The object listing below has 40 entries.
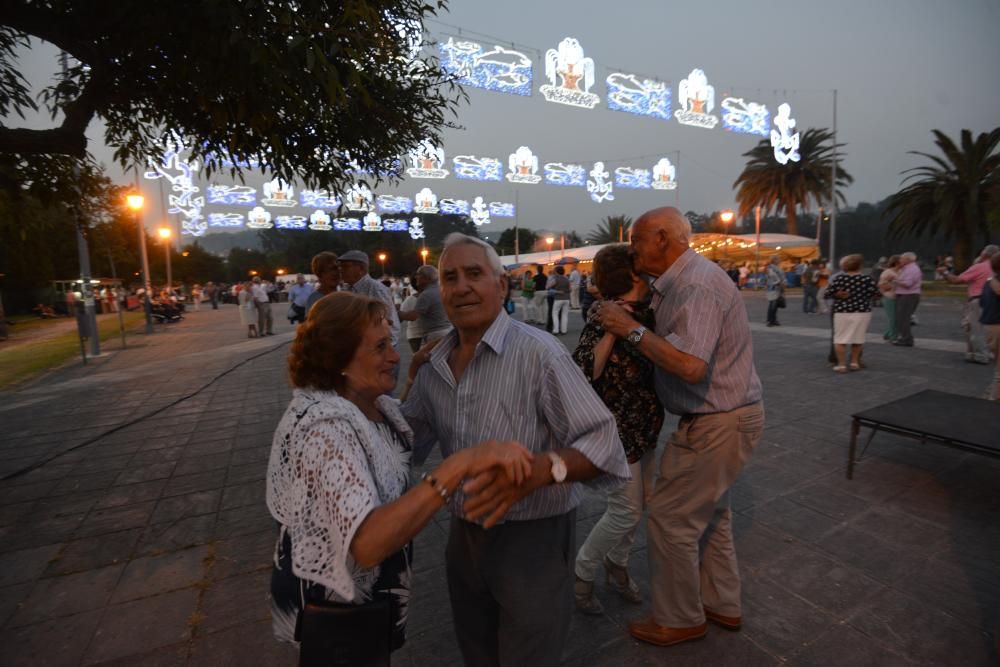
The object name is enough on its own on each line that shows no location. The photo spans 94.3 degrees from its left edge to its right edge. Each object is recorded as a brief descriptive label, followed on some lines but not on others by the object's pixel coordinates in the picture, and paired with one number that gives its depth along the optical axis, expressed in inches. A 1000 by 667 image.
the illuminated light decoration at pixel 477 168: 768.9
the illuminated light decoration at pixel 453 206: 984.3
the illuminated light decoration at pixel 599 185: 859.9
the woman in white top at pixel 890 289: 366.3
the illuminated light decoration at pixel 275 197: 871.1
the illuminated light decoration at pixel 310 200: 873.1
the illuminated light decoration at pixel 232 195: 784.9
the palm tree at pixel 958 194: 954.1
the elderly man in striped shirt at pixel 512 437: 55.7
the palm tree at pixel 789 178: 1309.1
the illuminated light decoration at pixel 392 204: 934.4
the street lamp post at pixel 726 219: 1241.3
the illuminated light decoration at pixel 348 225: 984.1
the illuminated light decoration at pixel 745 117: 706.2
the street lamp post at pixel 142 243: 642.2
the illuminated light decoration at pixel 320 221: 1028.5
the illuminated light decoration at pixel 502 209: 1030.4
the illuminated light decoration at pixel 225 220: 844.0
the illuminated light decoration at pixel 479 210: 1015.6
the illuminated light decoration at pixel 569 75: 531.2
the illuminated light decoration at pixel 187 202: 751.8
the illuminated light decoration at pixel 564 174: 825.5
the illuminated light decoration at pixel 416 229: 1169.4
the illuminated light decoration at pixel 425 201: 959.6
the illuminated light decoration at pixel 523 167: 817.5
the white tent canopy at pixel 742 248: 1230.9
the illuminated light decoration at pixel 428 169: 699.4
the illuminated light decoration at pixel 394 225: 1053.8
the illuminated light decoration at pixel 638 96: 591.2
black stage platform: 130.1
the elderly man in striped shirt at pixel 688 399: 80.3
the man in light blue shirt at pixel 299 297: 323.5
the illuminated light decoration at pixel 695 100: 648.4
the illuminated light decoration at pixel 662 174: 876.6
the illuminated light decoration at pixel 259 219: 928.3
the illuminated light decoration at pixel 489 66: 467.5
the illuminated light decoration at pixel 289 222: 951.0
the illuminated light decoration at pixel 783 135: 755.4
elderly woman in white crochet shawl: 44.7
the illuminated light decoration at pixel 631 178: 850.1
